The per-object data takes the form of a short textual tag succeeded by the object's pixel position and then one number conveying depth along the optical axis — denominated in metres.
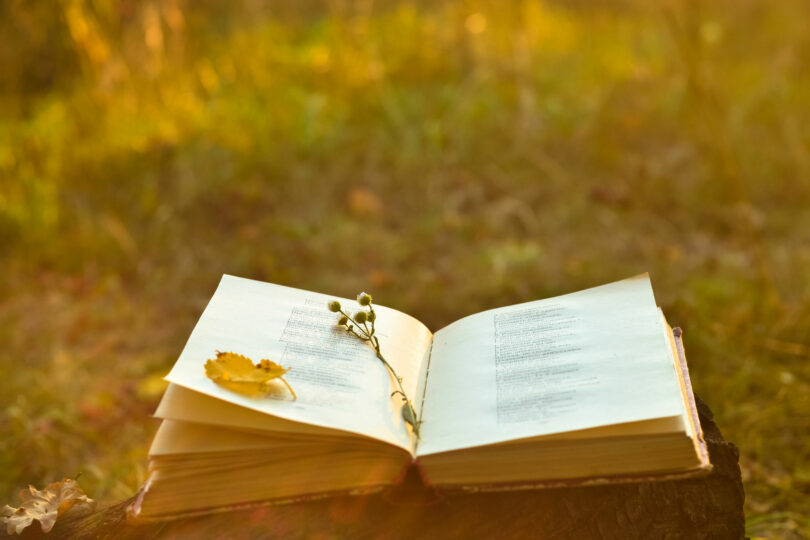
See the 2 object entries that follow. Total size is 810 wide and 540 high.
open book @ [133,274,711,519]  0.94
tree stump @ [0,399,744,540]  1.03
